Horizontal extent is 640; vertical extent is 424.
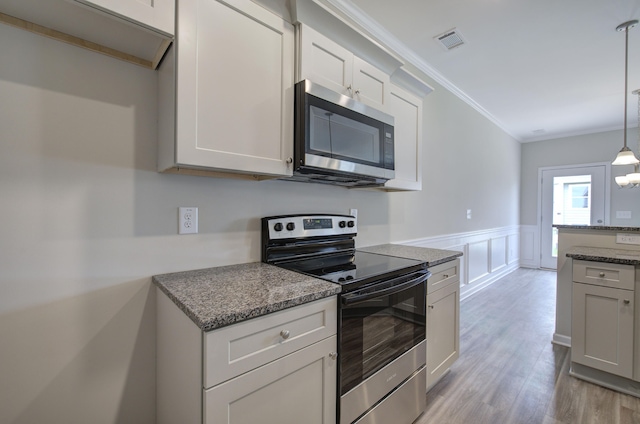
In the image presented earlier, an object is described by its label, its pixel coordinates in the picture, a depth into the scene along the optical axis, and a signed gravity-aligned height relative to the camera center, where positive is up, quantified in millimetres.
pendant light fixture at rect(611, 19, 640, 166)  2544 +535
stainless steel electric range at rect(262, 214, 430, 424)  1249 -523
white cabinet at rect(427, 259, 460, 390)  1803 -750
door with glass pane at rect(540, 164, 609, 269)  5078 +180
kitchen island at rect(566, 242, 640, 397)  1885 -768
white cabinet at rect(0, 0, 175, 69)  947 +677
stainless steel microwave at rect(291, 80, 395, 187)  1404 +391
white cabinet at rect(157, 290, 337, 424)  847 -548
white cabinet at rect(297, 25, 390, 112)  1447 +802
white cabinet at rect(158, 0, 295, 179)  1100 +504
